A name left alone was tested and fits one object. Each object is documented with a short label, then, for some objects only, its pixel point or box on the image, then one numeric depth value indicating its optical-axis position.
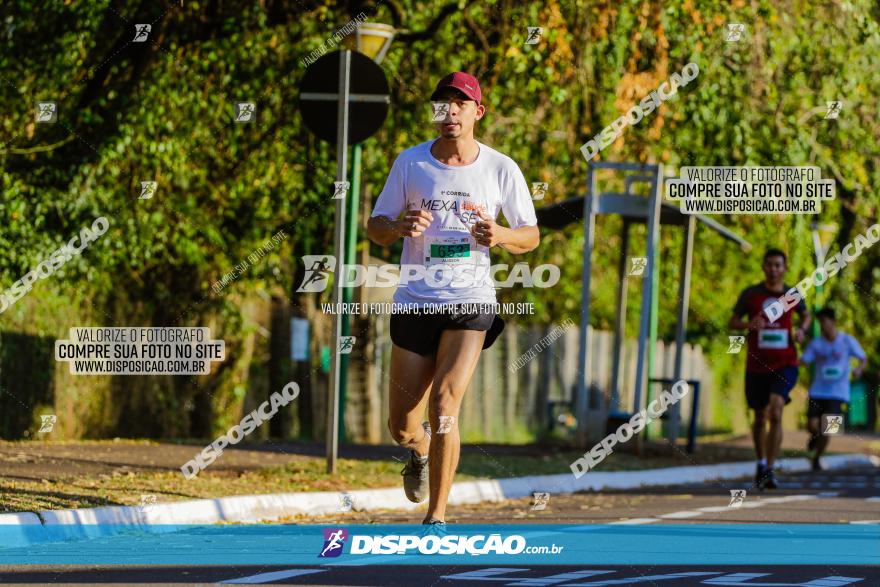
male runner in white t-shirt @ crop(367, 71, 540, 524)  8.30
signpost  12.55
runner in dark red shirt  15.12
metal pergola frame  18.17
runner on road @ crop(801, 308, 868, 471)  19.69
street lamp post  13.62
